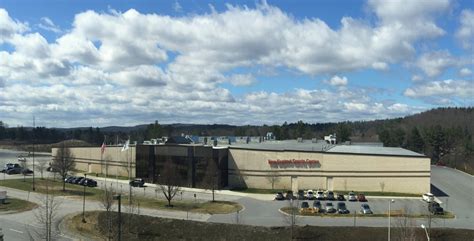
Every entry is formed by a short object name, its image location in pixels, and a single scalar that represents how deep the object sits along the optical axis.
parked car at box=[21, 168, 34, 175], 96.74
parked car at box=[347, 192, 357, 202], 65.56
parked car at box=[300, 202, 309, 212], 57.50
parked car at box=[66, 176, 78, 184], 85.21
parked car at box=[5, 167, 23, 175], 101.79
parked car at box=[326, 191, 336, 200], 66.69
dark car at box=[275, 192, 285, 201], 66.94
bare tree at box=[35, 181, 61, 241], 35.54
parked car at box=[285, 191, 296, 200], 66.12
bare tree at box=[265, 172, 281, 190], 77.00
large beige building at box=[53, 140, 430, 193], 72.00
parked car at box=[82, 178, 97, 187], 80.38
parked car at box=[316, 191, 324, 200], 67.00
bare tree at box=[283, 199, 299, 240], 47.12
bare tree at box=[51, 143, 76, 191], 79.47
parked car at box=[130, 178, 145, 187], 80.67
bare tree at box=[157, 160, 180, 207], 62.50
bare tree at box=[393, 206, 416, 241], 41.84
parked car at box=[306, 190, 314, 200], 67.49
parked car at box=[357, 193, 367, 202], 65.56
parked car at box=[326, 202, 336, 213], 57.19
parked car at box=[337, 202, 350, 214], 56.64
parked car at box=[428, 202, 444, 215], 55.56
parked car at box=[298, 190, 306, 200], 67.00
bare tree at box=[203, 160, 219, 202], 74.29
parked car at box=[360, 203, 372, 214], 56.31
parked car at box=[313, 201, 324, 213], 57.31
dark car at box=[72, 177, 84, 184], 84.38
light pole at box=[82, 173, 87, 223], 52.89
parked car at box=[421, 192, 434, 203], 64.75
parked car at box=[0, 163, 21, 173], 103.69
